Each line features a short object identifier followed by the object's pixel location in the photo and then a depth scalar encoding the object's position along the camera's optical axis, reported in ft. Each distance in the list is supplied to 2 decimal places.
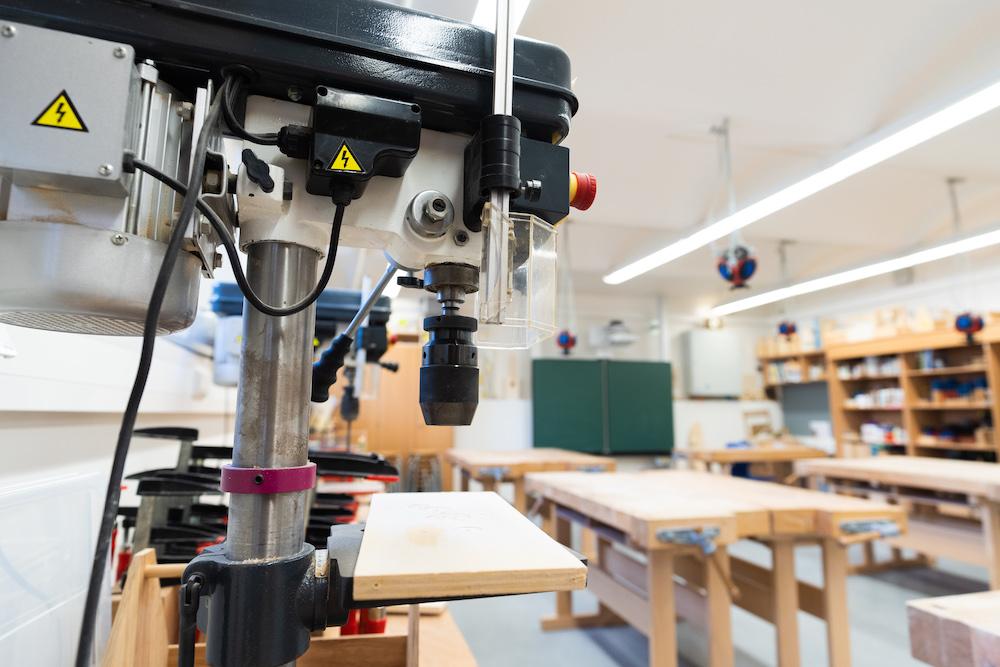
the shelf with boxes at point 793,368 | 22.26
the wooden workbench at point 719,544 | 5.55
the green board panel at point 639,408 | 21.26
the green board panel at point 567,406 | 20.76
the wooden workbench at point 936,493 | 8.62
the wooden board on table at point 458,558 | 1.47
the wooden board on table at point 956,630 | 2.38
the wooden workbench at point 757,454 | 18.43
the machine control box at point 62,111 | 1.35
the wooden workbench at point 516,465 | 11.65
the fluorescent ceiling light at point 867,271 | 11.16
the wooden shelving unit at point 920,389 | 15.80
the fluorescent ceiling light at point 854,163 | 6.82
